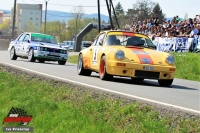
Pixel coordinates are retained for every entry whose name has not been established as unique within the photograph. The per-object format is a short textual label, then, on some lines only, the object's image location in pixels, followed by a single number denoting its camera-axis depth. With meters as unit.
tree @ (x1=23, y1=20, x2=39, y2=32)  179.69
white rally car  22.47
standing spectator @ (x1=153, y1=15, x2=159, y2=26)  31.86
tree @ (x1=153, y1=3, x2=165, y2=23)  113.69
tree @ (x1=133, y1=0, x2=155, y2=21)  110.73
